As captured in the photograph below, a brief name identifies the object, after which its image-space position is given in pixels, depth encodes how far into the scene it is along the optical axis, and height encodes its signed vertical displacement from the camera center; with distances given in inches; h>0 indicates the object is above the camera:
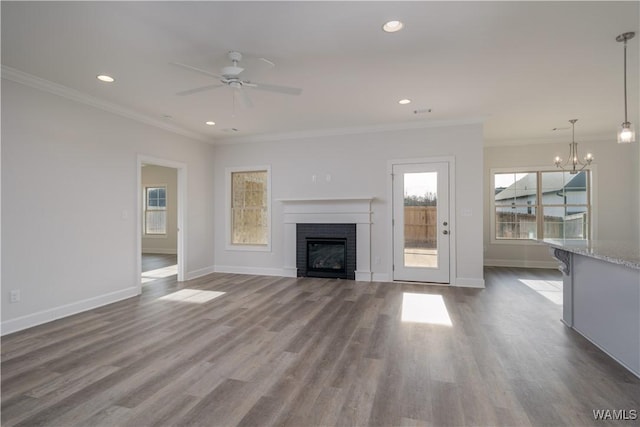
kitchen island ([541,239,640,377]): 94.7 -27.0
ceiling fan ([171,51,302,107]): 115.9 +52.9
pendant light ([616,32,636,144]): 113.3 +31.4
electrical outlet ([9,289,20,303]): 130.3 -32.8
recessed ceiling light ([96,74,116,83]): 138.5 +62.7
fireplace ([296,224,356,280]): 225.9 -24.0
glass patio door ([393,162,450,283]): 211.3 -2.6
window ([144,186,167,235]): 399.5 +9.9
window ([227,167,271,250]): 251.3 +8.1
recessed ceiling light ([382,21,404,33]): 99.6 +62.2
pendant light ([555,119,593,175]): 221.0 +46.1
